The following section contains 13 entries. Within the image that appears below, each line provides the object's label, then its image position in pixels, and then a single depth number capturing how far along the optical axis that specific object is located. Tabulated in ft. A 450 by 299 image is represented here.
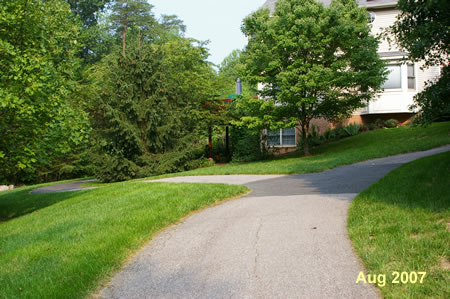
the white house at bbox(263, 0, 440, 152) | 77.30
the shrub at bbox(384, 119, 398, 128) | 77.92
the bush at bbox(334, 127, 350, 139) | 80.64
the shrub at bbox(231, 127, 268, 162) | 79.00
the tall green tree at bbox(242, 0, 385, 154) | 59.00
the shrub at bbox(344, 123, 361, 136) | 79.46
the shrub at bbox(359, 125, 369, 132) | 81.15
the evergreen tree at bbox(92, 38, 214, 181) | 67.87
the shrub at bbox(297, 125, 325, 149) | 79.35
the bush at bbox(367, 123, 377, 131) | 80.18
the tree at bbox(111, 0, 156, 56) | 165.99
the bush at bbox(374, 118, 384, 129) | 80.28
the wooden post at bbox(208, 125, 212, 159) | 87.53
